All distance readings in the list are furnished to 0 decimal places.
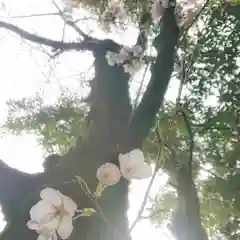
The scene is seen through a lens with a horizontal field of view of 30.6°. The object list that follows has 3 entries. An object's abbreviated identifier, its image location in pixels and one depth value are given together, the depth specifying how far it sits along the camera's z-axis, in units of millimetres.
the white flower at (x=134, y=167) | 466
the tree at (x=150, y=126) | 933
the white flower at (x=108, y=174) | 472
